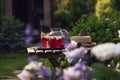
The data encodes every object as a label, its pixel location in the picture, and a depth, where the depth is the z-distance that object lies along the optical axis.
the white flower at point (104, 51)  2.92
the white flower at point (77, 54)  3.23
